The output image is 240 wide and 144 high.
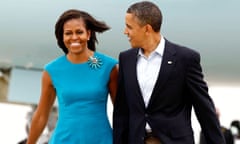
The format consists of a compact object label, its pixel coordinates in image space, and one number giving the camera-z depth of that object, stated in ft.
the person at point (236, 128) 72.54
